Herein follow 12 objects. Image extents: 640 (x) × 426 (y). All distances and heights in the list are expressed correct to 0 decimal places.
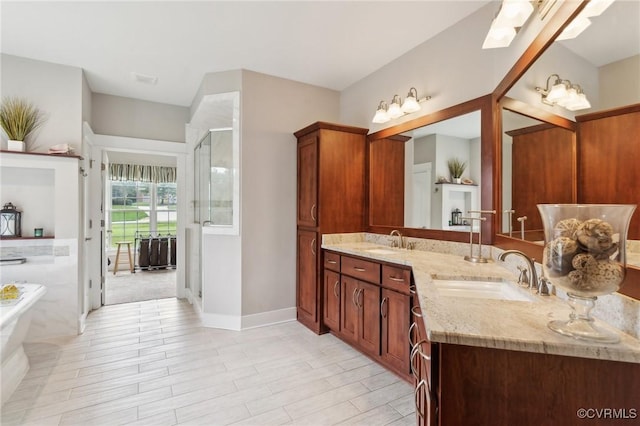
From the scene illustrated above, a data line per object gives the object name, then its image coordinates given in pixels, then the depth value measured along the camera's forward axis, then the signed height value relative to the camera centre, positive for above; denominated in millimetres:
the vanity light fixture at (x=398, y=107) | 2818 +1029
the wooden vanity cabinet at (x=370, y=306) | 2223 -782
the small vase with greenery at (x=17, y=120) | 2902 +897
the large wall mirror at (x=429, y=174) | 2393 +372
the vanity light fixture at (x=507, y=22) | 1672 +1110
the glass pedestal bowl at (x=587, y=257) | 909 -135
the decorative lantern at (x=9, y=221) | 2955 -82
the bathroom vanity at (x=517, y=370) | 911 -496
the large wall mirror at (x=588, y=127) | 962 +351
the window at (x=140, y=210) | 6652 +69
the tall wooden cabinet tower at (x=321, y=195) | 3188 +200
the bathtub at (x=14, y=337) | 1979 -879
